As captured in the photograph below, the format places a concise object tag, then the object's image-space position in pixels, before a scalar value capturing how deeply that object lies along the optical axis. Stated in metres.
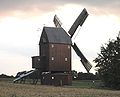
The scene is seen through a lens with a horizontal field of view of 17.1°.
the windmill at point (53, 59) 83.38
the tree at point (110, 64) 75.38
